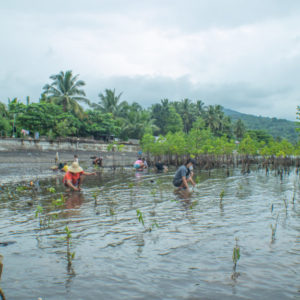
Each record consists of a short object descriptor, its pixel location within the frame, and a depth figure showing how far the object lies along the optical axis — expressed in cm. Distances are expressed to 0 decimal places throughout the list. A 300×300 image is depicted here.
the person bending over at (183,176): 1201
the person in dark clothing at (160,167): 2693
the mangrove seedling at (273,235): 590
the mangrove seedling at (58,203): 888
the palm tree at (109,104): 5310
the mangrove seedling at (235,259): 443
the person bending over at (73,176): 1260
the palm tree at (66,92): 4191
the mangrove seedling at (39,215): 685
